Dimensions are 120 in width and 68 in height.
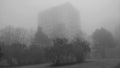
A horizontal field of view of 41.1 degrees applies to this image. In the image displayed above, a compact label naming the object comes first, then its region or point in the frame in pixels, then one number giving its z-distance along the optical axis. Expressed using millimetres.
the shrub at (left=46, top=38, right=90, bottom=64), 16094
